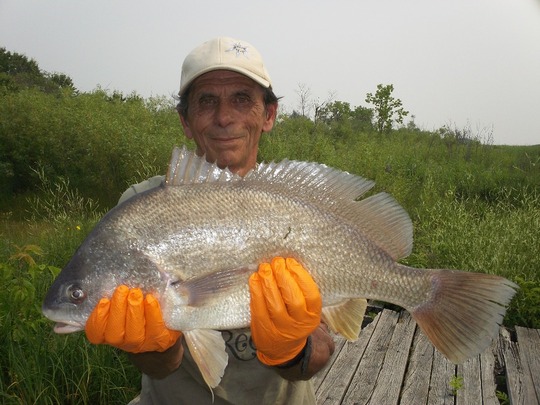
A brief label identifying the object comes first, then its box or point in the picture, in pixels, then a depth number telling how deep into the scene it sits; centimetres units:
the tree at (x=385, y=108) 2459
